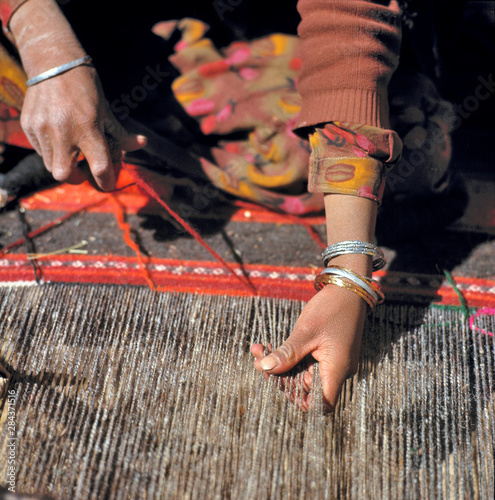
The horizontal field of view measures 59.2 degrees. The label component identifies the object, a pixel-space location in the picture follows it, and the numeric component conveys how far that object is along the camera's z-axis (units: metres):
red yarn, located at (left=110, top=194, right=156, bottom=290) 1.14
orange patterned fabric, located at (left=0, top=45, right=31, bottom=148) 1.08
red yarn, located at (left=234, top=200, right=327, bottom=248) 1.23
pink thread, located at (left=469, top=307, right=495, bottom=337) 1.01
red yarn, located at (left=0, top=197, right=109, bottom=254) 1.21
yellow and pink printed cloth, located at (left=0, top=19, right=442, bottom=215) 1.17
